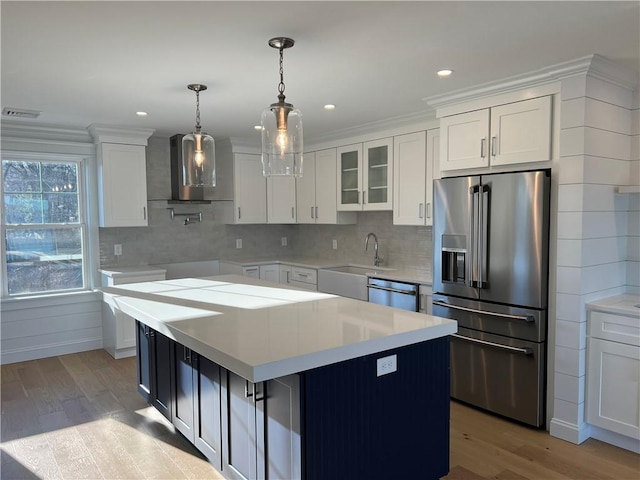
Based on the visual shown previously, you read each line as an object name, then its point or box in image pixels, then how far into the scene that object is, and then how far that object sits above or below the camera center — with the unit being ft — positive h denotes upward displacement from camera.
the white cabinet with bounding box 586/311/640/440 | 9.27 -3.13
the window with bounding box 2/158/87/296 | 15.43 -0.27
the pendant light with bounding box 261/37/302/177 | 7.57 +1.26
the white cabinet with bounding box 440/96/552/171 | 10.05 +1.83
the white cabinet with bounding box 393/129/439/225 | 13.70 +1.19
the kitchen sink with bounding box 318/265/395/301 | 15.11 -2.07
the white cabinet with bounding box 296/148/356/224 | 17.42 +0.99
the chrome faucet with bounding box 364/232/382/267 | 16.71 -1.11
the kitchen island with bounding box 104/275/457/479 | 6.26 -2.52
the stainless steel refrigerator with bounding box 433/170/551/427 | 10.11 -1.53
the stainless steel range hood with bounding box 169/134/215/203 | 17.17 +1.29
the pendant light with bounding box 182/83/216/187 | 9.50 +1.18
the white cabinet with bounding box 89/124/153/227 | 15.80 +1.43
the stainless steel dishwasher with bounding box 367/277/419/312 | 13.28 -2.21
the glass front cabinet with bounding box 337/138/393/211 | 15.12 +1.39
